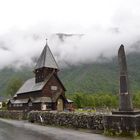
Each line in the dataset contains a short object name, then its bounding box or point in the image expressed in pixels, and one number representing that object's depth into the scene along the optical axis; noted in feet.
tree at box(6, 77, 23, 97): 345.72
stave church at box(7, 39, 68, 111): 181.57
